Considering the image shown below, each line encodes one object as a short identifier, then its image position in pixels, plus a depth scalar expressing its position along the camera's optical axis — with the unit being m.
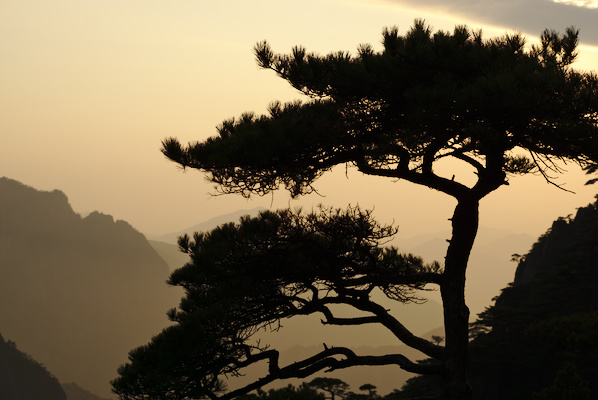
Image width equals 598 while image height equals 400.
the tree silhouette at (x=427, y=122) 6.86
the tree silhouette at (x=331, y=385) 33.88
